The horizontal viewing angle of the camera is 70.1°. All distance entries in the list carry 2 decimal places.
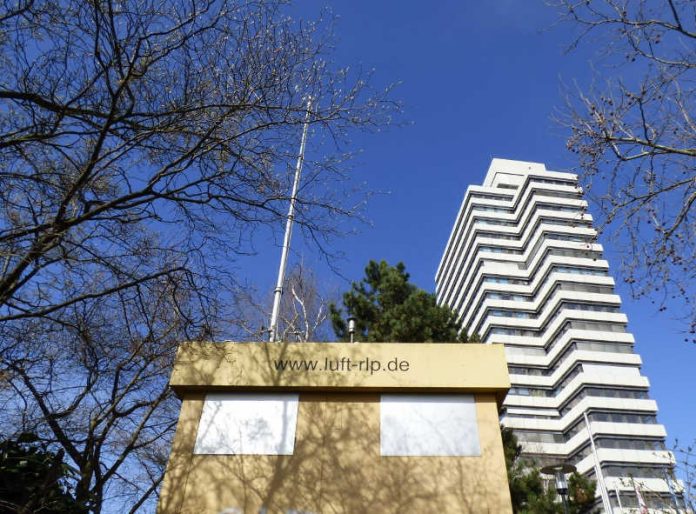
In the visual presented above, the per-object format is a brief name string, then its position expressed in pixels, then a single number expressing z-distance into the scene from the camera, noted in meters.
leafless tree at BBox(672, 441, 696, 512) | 7.78
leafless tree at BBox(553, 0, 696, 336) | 5.52
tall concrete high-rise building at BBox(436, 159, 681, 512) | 48.38
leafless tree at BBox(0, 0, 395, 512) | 4.73
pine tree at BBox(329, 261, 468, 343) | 14.36
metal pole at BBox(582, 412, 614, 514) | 32.11
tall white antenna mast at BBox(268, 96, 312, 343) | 5.99
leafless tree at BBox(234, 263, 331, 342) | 17.27
